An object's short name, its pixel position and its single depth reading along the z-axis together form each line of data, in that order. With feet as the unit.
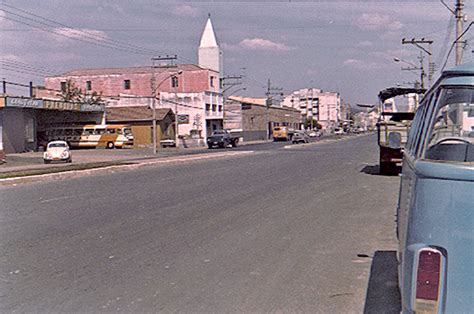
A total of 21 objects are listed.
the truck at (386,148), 73.13
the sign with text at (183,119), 241.96
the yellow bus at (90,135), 206.49
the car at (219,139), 207.31
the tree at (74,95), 267.53
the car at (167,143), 222.07
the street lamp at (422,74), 191.48
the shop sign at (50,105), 154.10
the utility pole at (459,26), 97.51
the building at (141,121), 230.89
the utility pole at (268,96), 330.05
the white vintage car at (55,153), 122.42
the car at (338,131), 423.47
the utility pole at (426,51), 166.09
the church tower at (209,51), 313.73
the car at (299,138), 240.83
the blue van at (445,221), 10.19
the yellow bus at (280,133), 303.07
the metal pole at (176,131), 205.79
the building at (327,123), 593.83
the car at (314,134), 377.95
